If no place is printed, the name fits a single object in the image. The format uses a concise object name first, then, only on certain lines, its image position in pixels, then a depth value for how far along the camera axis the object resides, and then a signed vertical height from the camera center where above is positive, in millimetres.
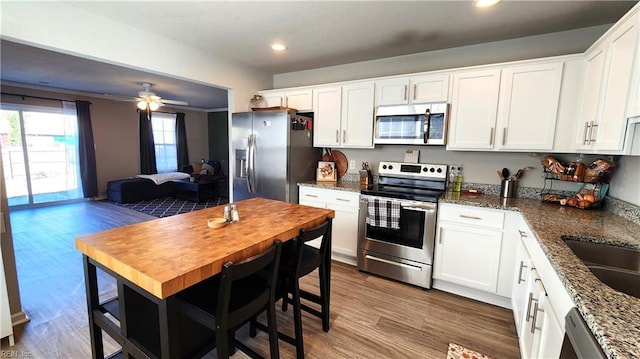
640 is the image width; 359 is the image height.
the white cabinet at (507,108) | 2318 +431
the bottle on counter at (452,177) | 2977 -256
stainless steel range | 2598 -734
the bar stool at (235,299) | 1201 -761
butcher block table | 1115 -493
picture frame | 3652 -285
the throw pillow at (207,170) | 7338 -598
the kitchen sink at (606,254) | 1387 -515
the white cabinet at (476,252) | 2289 -870
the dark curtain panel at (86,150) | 6043 -122
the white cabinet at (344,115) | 3160 +437
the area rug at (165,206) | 5445 -1286
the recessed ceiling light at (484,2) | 1855 +1063
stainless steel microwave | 2746 +306
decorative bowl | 1633 -453
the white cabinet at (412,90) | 2729 +668
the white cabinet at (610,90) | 1538 +438
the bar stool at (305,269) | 1690 -799
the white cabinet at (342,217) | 3062 -759
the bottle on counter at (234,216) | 1759 -438
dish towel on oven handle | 2674 -615
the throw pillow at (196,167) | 7730 -551
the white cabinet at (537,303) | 1119 -750
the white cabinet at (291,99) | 3533 +695
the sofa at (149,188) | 6055 -983
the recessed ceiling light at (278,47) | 2953 +1139
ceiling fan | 4547 +779
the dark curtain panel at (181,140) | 7992 +215
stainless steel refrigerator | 3283 -61
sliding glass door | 5320 -188
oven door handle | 2518 -519
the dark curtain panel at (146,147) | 7203 -10
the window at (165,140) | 7589 +191
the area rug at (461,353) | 1814 -1355
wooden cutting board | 3705 -112
